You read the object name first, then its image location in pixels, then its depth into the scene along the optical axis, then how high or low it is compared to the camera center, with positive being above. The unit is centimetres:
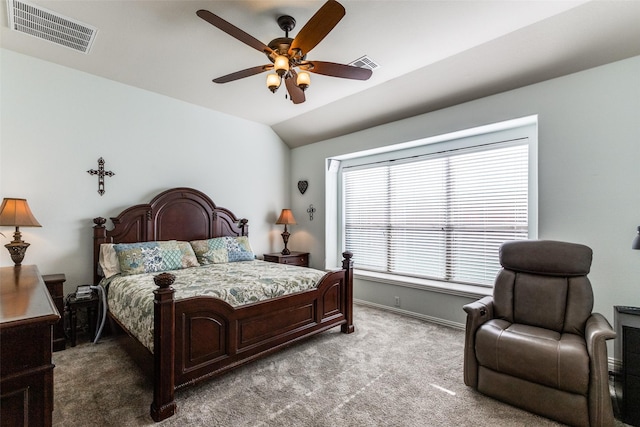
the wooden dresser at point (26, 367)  100 -54
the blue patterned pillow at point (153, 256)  323 -51
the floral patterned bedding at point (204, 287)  233 -67
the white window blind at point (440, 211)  349 +2
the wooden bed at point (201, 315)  200 -88
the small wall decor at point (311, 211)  530 +3
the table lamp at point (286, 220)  518 -13
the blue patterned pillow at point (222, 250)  397 -52
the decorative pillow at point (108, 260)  324 -53
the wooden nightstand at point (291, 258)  481 -76
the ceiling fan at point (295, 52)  187 +120
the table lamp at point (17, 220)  272 -6
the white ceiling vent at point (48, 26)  243 +165
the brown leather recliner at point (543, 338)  183 -89
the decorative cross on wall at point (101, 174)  357 +47
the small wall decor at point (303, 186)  540 +49
